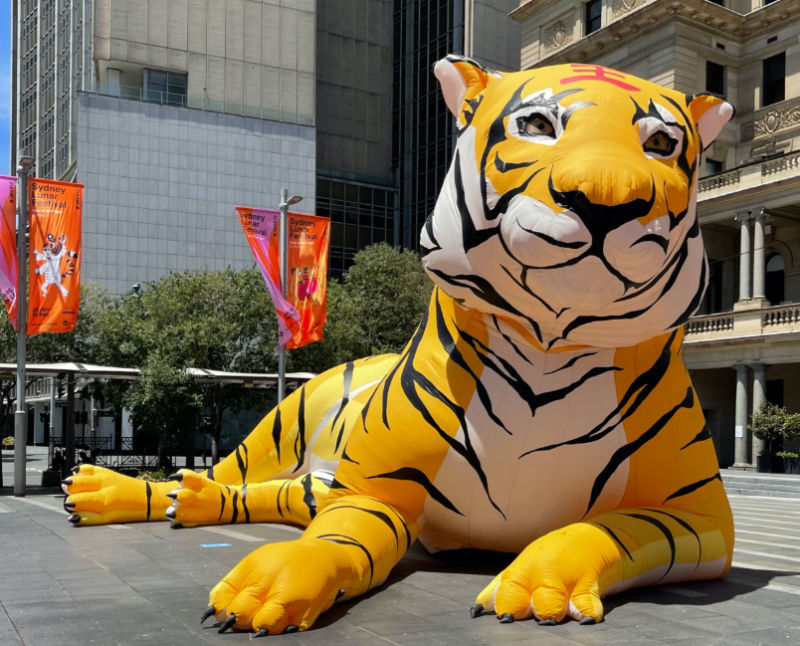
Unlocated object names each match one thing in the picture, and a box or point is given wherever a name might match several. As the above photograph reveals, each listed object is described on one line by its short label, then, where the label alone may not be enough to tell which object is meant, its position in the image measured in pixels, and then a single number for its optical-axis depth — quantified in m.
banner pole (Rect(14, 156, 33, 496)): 14.36
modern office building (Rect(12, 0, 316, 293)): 49.56
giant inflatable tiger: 4.65
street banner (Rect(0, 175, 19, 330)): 14.28
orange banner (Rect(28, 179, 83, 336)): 14.20
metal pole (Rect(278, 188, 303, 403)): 16.75
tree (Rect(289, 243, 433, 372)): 29.80
